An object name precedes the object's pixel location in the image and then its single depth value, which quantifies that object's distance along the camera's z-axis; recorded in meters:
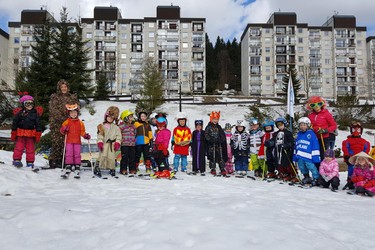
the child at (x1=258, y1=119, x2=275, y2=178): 9.11
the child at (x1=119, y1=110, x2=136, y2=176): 8.64
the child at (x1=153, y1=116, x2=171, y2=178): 8.88
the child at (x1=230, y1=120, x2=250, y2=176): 9.67
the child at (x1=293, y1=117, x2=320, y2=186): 7.92
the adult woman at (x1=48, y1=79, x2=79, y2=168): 8.16
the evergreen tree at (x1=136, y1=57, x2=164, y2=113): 31.80
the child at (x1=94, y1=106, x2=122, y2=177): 8.11
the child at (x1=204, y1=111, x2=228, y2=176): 9.52
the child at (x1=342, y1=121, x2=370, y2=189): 7.99
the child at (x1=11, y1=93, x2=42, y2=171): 7.70
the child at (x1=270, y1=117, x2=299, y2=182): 8.61
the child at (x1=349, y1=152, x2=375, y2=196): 6.98
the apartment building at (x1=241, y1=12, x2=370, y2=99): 78.00
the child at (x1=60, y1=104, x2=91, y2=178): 7.79
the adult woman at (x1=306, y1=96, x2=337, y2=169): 8.26
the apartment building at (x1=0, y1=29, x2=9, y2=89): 74.69
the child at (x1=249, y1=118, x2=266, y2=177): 9.63
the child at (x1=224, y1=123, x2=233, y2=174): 9.91
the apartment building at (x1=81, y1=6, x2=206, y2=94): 74.00
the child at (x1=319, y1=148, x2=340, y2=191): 7.49
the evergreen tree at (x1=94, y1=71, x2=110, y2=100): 39.25
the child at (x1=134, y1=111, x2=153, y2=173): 9.05
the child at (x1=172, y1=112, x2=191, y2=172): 9.66
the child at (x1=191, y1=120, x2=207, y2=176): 9.64
